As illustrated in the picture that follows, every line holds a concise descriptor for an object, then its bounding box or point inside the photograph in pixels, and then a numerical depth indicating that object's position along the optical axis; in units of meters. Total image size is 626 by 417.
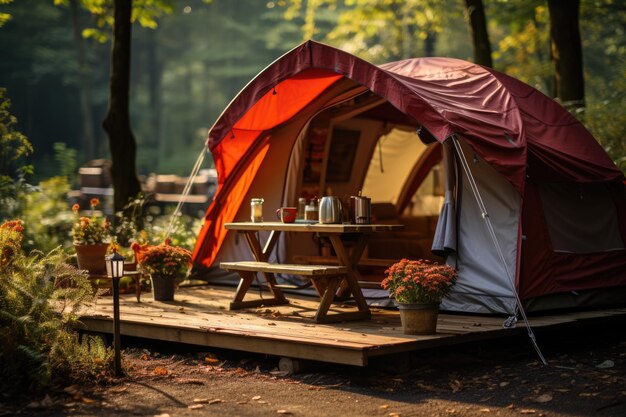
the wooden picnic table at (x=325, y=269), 6.89
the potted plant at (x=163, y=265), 8.32
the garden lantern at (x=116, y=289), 5.88
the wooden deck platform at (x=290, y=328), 5.86
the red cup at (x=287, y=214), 7.79
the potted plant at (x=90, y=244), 8.89
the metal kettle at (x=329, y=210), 7.28
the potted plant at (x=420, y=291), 6.10
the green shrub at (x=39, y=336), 5.48
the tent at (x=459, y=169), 7.20
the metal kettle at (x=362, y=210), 7.29
